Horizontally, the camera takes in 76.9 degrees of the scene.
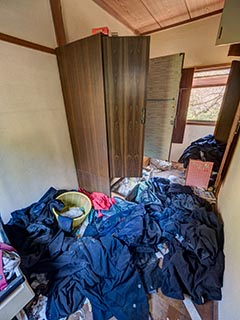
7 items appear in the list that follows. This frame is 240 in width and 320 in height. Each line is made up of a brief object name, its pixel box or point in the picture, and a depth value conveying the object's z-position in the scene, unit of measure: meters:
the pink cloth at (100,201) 1.71
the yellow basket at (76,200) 1.69
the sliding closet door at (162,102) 2.11
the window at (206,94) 2.57
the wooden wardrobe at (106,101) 1.27
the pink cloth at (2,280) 0.70
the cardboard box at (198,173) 1.90
